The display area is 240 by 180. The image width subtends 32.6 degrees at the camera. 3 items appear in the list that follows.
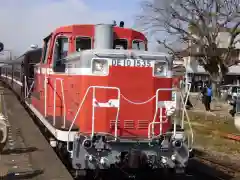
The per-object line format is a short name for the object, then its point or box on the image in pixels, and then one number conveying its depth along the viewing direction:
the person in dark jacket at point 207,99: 27.88
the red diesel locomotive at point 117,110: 7.08
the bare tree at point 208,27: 43.72
